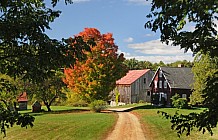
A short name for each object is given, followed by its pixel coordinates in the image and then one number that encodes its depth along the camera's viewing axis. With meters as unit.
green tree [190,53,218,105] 35.84
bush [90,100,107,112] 40.91
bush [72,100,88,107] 55.82
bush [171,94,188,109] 45.38
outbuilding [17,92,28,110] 52.40
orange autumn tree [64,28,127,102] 41.91
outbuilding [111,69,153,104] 66.56
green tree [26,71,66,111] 44.49
